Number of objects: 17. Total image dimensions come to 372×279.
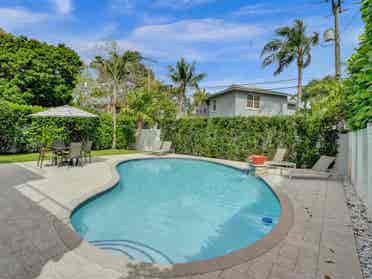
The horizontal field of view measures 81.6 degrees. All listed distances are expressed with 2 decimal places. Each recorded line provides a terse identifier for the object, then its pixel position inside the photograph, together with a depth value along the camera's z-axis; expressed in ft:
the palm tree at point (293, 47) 66.23
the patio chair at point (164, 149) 53.16
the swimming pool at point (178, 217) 14.48
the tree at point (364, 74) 14.15
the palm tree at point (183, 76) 84.58
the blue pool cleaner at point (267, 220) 18.06
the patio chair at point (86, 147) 35.83
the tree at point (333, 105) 30.68
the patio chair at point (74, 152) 32.19
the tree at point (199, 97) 91.71
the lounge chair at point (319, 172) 29.04
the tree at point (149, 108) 60.44
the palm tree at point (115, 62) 56.08
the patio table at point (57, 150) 32.81
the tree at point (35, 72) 64.28
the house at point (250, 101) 71.31
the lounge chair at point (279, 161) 31.99
